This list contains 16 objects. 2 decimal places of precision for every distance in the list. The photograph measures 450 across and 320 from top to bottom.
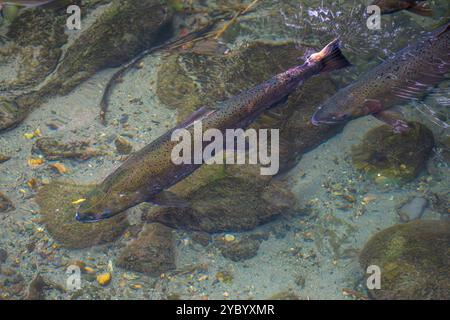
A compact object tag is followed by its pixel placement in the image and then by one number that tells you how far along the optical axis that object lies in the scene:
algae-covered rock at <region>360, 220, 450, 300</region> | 4.07
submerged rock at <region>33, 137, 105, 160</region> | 5.34
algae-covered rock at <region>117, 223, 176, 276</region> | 4.58
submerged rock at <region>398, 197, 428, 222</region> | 4.86
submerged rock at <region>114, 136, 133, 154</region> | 5.38
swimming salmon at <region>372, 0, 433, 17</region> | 4.59
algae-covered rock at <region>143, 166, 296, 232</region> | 4.81
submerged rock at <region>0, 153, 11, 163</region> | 5.28
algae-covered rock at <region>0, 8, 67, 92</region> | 5.89
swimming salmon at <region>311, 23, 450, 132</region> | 4.74
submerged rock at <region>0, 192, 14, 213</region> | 4.92
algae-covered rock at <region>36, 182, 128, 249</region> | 4.73
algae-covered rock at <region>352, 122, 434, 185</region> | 5.09
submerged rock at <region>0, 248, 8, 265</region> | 4.62
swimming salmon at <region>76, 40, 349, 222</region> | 4.14
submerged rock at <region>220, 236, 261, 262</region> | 4.70
